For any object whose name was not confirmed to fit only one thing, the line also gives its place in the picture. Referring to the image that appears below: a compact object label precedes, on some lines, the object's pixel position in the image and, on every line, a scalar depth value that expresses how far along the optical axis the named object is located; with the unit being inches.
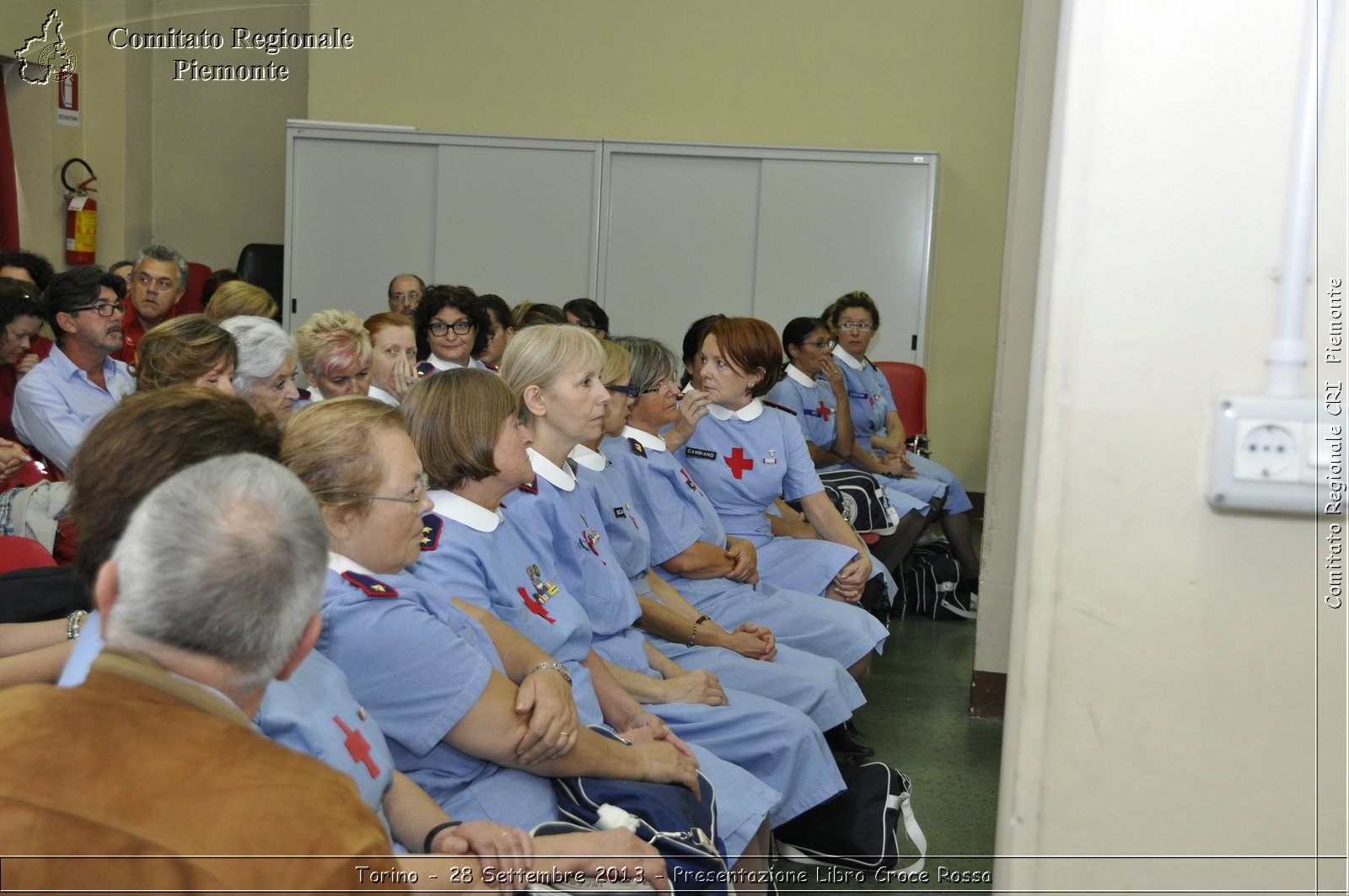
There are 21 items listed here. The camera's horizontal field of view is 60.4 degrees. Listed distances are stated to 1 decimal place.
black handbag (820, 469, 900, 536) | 175.2
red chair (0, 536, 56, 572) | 76.6
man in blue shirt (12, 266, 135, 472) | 131.4
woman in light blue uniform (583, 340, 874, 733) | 105.0
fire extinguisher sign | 285.6
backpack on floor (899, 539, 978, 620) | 193.9
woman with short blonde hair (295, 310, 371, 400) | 140.9
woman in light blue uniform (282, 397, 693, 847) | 62.3
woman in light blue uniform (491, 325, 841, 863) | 89.8
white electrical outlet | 46.4
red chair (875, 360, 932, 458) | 251.4
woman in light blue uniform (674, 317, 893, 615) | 140.7
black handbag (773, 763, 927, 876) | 98.2
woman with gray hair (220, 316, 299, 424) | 118.7
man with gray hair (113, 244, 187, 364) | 199.3
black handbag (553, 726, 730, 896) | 67.1
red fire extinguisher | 286.5
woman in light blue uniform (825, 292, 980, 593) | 202.2
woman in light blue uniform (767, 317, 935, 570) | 191.3
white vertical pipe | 46.9
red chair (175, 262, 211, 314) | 283.8
